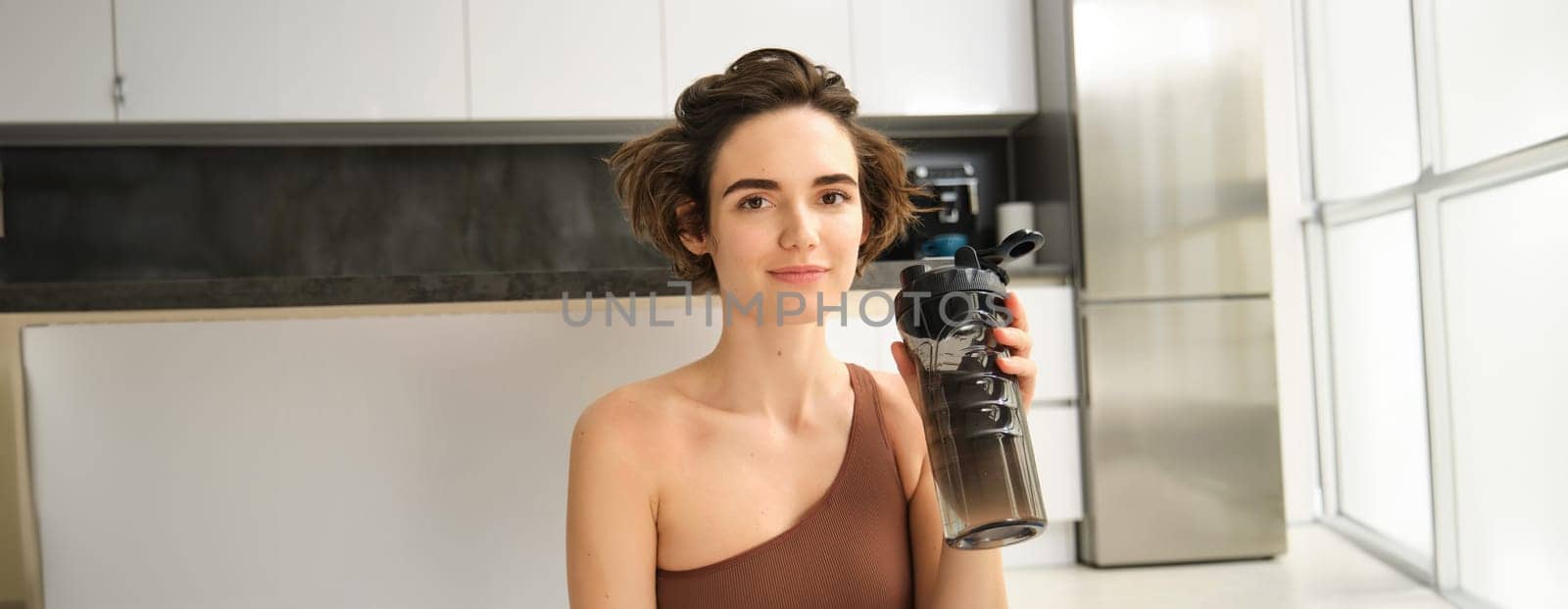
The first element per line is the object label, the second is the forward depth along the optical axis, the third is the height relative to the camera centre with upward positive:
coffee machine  2.84 +0.29
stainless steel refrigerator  2.44 +0.05
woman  1.08 -0.13
